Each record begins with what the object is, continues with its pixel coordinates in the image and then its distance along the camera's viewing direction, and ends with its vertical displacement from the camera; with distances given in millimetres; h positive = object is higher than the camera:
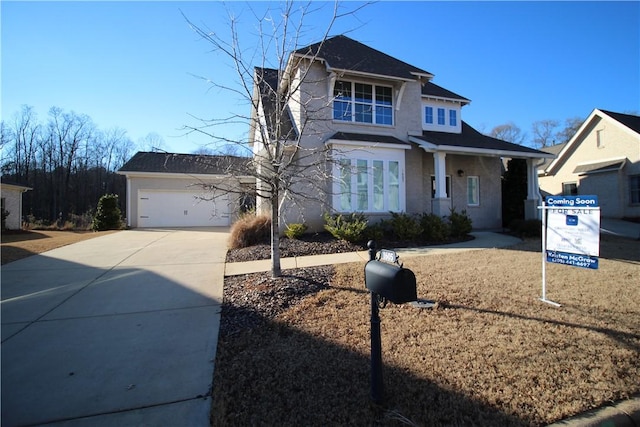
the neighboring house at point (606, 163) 18656 +2929
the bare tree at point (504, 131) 47594 +11980
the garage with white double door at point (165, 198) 19344 +892
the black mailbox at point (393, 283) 2521 -613
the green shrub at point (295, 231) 10788 -708
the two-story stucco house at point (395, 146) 11898 +2527
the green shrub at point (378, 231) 10562 -746
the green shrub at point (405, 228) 10922 -662
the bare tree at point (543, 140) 50231 +11000
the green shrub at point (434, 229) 11094 -714
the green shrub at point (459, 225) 11727 -616
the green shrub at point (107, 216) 17953 -188
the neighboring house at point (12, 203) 19766 +717
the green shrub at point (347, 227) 10133 -569
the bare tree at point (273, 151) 6016 +1242
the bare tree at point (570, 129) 46188 +11854
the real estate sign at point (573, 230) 4684 -367
